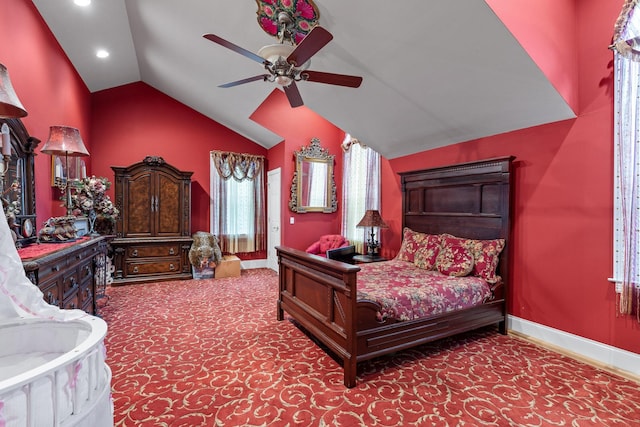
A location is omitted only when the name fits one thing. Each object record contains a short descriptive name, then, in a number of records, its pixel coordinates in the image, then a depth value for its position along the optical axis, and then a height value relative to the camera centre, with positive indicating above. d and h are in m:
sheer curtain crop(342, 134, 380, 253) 5.18 +0.39
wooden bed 2.31 -0.66
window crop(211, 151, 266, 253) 6.00 +0.14
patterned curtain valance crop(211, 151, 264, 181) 5.99 +0.91
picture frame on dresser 3.58 -0.21
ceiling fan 2.10 +1.15
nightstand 4.56 -0.82
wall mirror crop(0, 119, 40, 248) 2.26 +0.25
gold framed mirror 5.70 +0.51
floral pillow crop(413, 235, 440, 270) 3.54 -0.59
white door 5.95 -0.14
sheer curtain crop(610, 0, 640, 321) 2.31 +0.38
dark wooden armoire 4.98 -0.26
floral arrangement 3.49 +0.12
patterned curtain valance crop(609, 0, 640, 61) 2.21 +1.38
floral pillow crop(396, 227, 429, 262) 3.86 -0.50
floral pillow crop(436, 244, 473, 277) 3.19 -0.61
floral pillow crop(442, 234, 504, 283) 3.12 -0.55
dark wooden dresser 1.94 -0.53
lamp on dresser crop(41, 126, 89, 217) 2.70 +0.62
